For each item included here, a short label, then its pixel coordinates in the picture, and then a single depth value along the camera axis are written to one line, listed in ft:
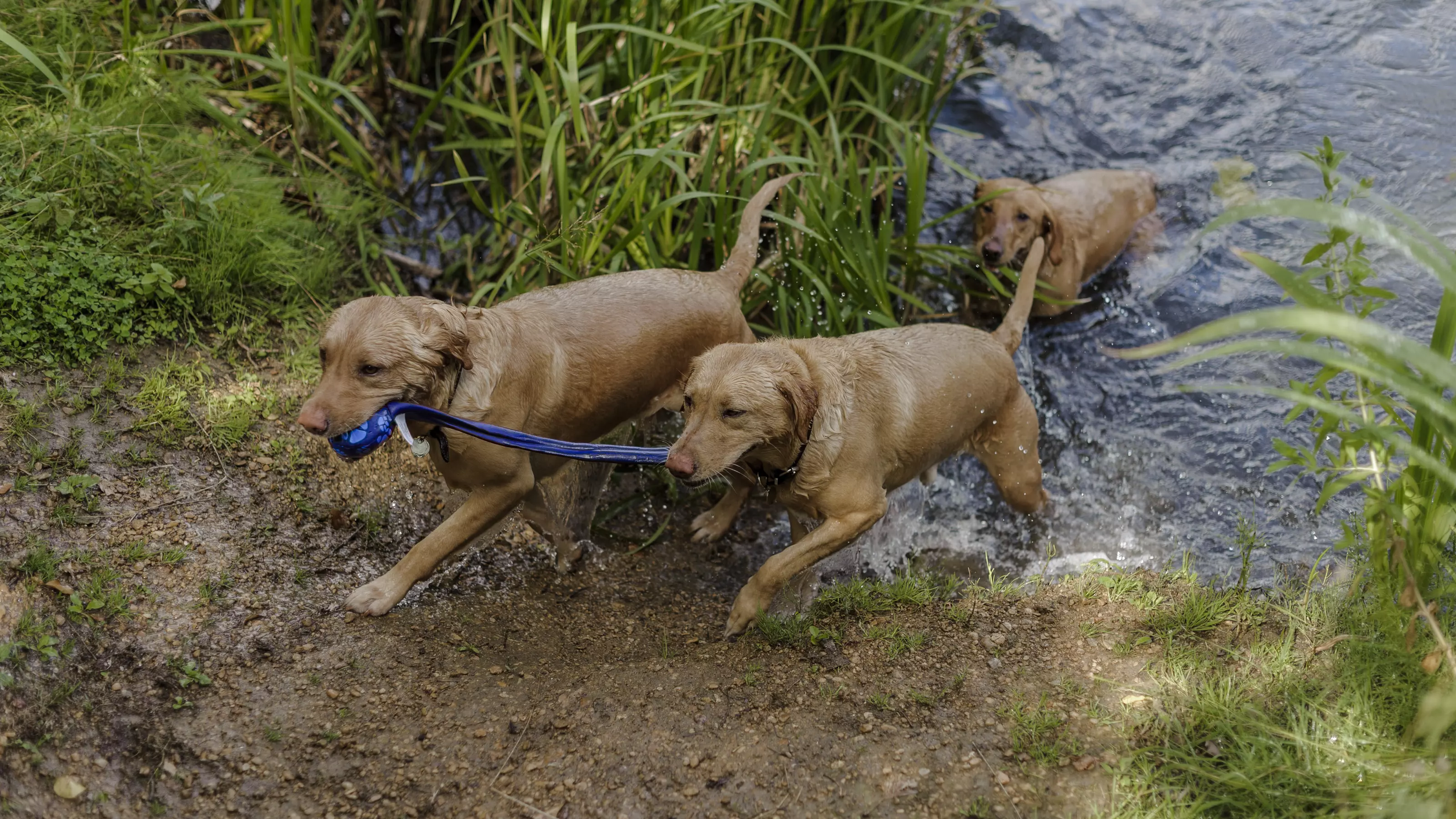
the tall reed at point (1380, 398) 7.27
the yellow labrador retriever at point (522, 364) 11.37
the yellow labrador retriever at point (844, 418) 11.94
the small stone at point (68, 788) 9.06
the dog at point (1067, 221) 20.26
